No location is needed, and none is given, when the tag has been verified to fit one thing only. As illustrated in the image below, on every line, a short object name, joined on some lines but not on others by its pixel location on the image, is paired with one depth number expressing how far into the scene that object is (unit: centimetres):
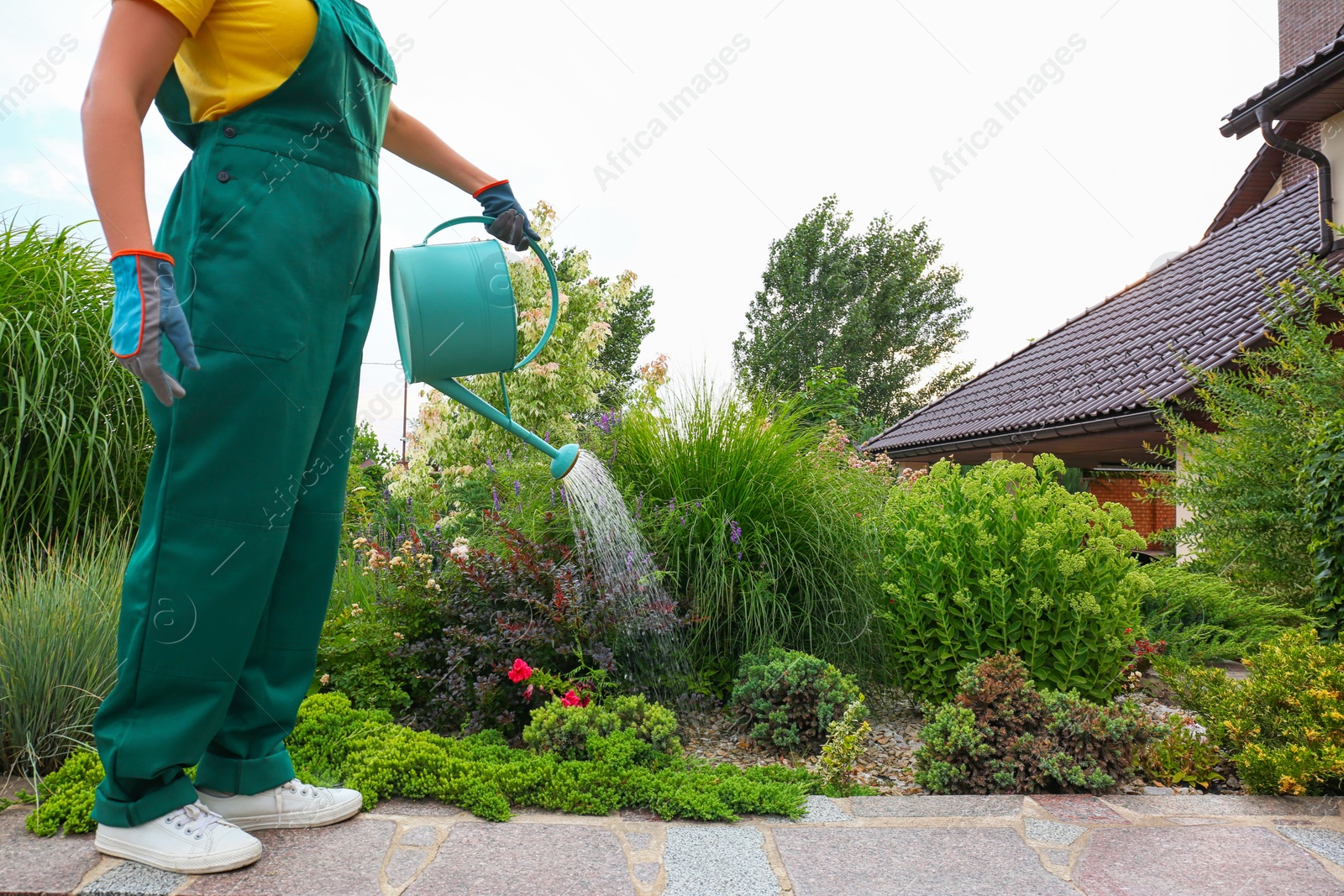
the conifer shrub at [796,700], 253
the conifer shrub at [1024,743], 219
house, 630
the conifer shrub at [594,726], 220
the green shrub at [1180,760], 228
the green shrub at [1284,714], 206
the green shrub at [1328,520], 304
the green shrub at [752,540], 299
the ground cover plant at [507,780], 188
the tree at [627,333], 2298
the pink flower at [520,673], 240
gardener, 146
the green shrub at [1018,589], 279
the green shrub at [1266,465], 398
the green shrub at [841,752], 225
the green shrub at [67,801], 172
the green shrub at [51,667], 208
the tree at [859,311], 2455
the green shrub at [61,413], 312
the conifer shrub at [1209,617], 389
